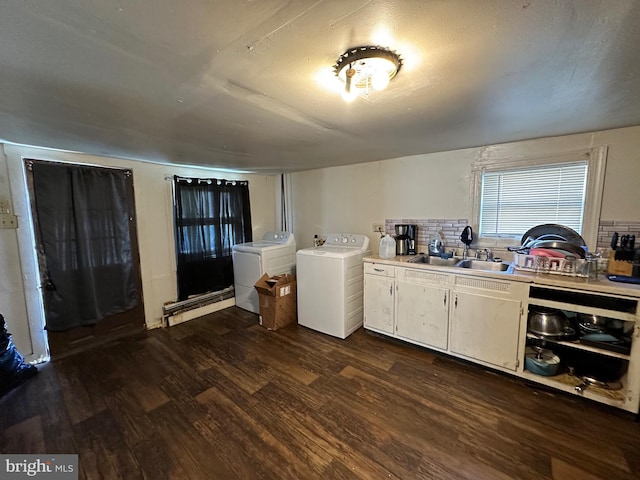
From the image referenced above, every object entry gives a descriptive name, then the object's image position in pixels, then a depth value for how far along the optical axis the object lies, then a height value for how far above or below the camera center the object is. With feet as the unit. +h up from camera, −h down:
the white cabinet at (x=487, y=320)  6.98 -3.10
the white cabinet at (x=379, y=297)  9.16 -3.10
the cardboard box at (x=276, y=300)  10.53 -3.64
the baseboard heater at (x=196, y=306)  11.10 -4.26
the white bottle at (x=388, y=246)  9.80 -1.35
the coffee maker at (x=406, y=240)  10.23 -1.15
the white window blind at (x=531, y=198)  7.63 +0.34
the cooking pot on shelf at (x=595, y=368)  6.32 -4.19
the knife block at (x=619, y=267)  6.27 -1.43
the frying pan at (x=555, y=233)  7.41 -0.72
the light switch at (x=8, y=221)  7.58 -0.17
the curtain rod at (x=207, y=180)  11.06 +1.49
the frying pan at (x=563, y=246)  6.62 -0.99
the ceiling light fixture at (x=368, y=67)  3.51 +2.07
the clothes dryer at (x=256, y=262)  11.81 -2.35
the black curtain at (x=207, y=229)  11.43 -0.77
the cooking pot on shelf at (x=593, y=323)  6.44 -2.92
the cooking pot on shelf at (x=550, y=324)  6.64 -3.00
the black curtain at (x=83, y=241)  8.31 -0.92
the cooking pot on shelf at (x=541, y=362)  6.72 -3.96
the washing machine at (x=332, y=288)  9.55 -2.91
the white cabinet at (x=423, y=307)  8.11 -3.12
